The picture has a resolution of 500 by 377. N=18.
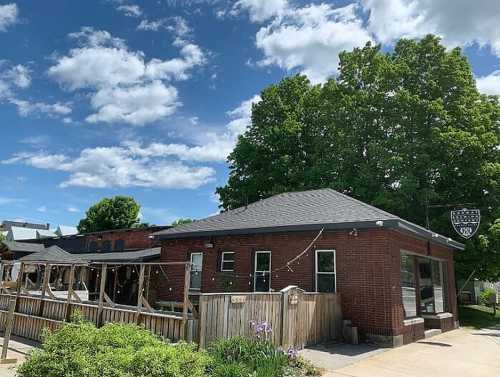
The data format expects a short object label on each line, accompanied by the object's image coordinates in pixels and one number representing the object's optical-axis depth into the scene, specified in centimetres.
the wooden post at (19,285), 1429
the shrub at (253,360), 725
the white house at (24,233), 6022
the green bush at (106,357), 544
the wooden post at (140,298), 1047
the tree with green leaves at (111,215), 5381
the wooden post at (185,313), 904
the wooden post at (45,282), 1351
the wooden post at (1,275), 1501
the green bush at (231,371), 711
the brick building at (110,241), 3070
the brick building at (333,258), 1239
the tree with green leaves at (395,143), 2214
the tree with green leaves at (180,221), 6158
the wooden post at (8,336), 902
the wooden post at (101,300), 1167
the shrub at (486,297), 3045
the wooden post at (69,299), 1268
